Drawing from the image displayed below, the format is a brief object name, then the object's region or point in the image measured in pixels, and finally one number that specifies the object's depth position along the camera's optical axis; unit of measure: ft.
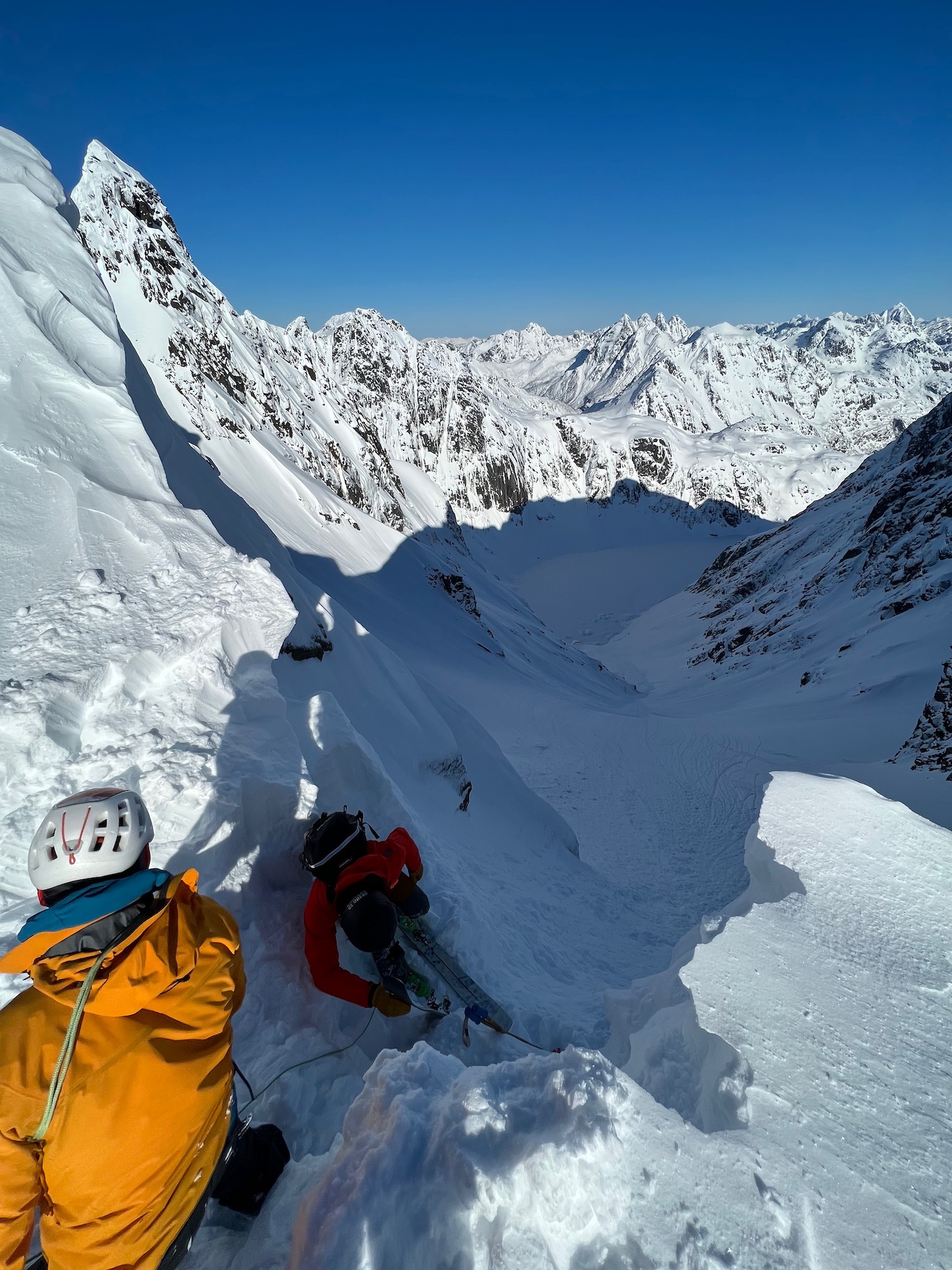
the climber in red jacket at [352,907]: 13.23
